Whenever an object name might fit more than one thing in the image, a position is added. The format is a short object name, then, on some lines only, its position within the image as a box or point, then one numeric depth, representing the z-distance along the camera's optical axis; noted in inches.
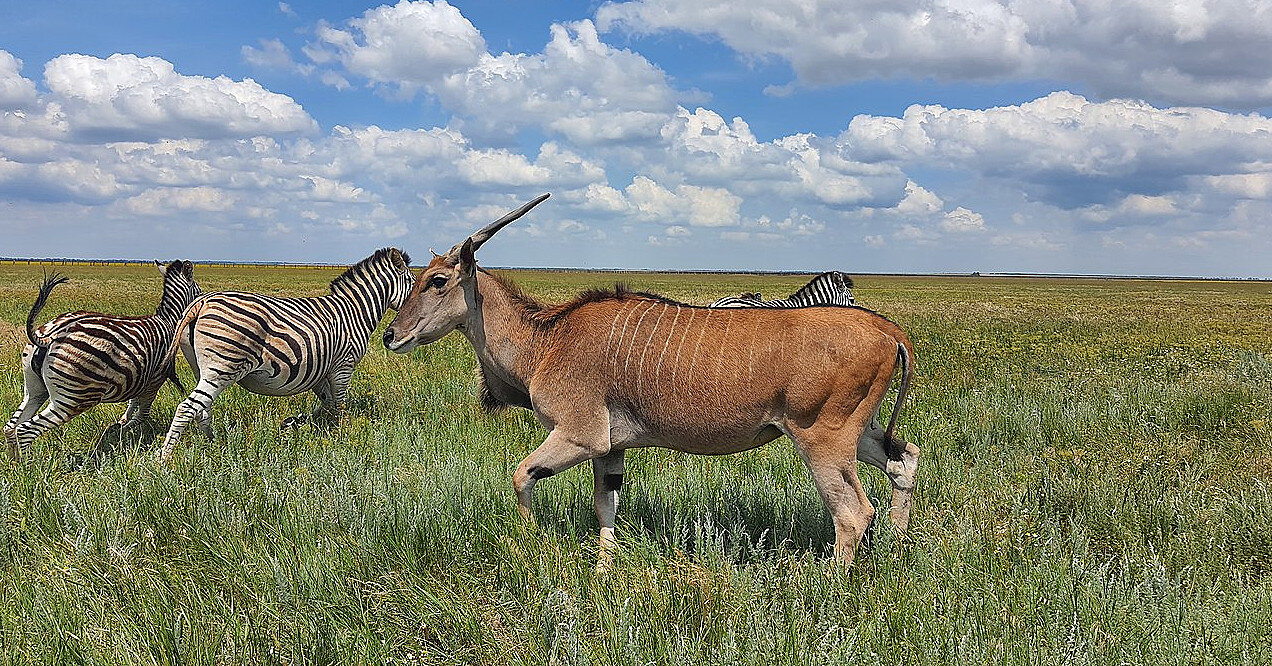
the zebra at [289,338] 308.5
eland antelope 184.5
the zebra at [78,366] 285.3
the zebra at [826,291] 512.5
